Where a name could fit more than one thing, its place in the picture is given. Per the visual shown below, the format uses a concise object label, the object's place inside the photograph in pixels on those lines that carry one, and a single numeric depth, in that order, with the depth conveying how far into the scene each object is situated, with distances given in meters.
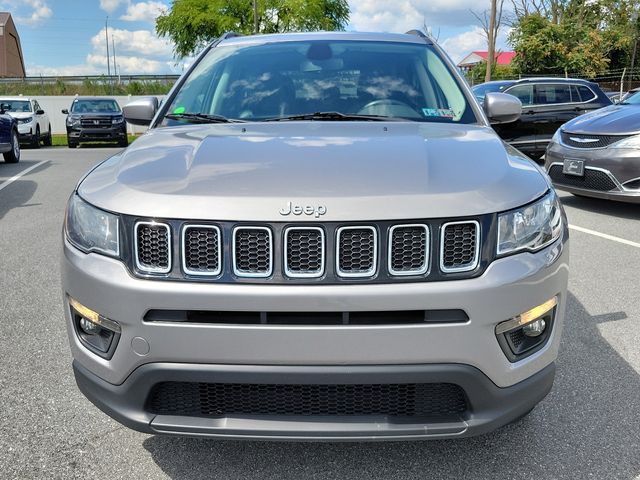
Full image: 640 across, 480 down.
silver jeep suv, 1.87
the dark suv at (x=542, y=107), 11.24
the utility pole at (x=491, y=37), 26.48
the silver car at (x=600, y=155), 6.79
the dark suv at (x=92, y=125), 20.44
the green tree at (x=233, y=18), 37.81
